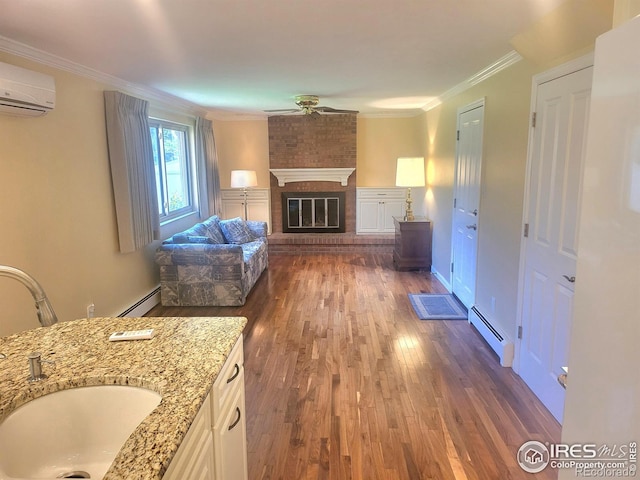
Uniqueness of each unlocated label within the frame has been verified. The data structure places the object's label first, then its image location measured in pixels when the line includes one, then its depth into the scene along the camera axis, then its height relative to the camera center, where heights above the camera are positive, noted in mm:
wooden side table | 5820 -986
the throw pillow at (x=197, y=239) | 4586 -682
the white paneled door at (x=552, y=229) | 2320 -349
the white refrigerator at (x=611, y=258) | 883 -202
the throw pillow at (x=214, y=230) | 5305 -689
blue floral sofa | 4383 -1006
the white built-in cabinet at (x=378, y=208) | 7246 -580
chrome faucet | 1179 -343
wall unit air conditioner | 2318 +522
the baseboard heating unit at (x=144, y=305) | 4061 -1297
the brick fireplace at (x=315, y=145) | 7043 +523
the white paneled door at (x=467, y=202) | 3898 -293
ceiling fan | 4555 +803
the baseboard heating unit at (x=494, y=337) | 3137 -1340
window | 5062 +132
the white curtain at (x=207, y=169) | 6023 +120
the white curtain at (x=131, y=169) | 3691 +89
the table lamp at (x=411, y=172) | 5746 +30
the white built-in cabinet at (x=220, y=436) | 1129 -825
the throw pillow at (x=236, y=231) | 5645 -750
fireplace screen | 7340 -644
